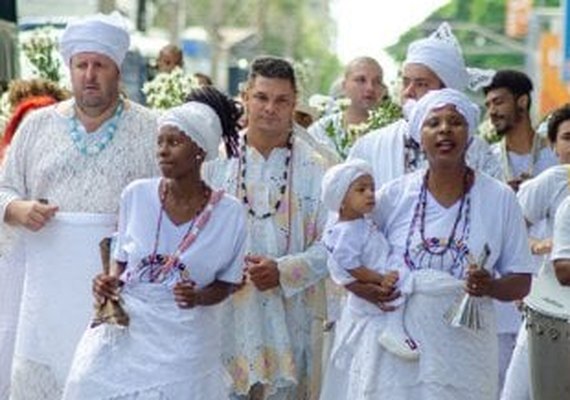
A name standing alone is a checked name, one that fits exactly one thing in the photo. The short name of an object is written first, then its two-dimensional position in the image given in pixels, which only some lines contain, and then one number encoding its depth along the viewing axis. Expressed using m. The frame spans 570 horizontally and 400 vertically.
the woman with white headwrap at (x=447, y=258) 10.95
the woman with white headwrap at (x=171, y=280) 10.66
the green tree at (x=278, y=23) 107.64
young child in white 11.03
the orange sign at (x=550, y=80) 40.19
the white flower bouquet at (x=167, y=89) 18.21
